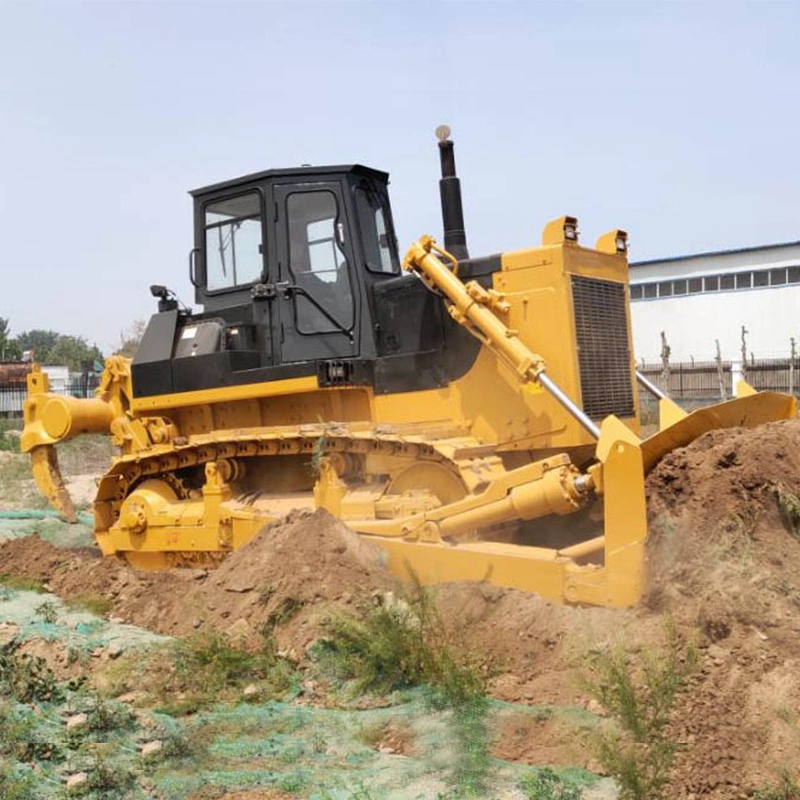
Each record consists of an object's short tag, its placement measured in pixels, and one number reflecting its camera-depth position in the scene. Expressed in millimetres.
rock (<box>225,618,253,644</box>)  5898
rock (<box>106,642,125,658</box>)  5809
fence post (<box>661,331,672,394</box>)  22486
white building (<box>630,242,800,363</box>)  33969
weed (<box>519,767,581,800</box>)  3602
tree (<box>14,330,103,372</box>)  59375
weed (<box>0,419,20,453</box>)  20234
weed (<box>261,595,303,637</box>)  5992
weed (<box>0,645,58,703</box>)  4839
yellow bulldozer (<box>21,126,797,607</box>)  6195
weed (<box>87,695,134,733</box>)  4461
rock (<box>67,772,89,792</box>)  3818
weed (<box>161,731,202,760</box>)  4285
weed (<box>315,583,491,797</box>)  4605
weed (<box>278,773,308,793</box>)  3916
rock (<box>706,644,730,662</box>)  4510
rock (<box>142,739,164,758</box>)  4246
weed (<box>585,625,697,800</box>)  3469
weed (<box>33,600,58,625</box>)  6645
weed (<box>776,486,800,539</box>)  5367
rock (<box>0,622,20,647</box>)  5938
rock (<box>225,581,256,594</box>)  6363
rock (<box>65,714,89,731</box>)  4441
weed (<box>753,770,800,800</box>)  3400
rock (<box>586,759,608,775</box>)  3895
